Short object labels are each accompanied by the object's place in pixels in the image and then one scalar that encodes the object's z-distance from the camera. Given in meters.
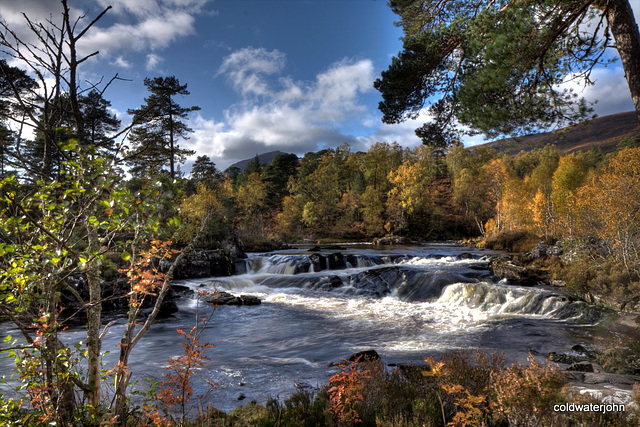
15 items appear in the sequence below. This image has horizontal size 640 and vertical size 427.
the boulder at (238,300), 16.64
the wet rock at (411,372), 6.31
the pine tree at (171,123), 29.27
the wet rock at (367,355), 7.67
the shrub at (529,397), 4.02
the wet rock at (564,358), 8.17
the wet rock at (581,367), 7.27
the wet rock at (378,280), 18.19
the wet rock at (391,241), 41.50
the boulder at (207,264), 22.48
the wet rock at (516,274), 16.41
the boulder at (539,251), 20.72
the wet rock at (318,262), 24.34
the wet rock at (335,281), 19.56
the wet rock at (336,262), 24.75
